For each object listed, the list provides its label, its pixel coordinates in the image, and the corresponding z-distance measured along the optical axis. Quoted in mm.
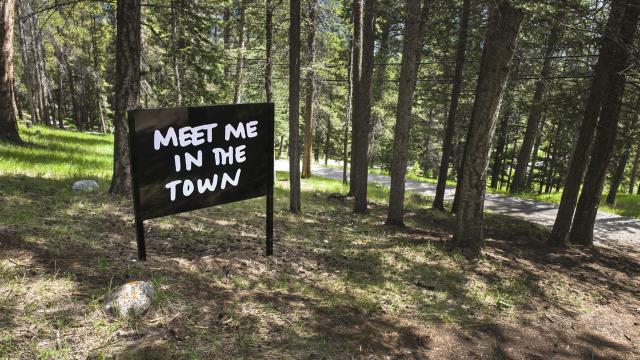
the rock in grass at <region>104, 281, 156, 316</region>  3988
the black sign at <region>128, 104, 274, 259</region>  4562
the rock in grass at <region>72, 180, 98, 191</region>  8648
